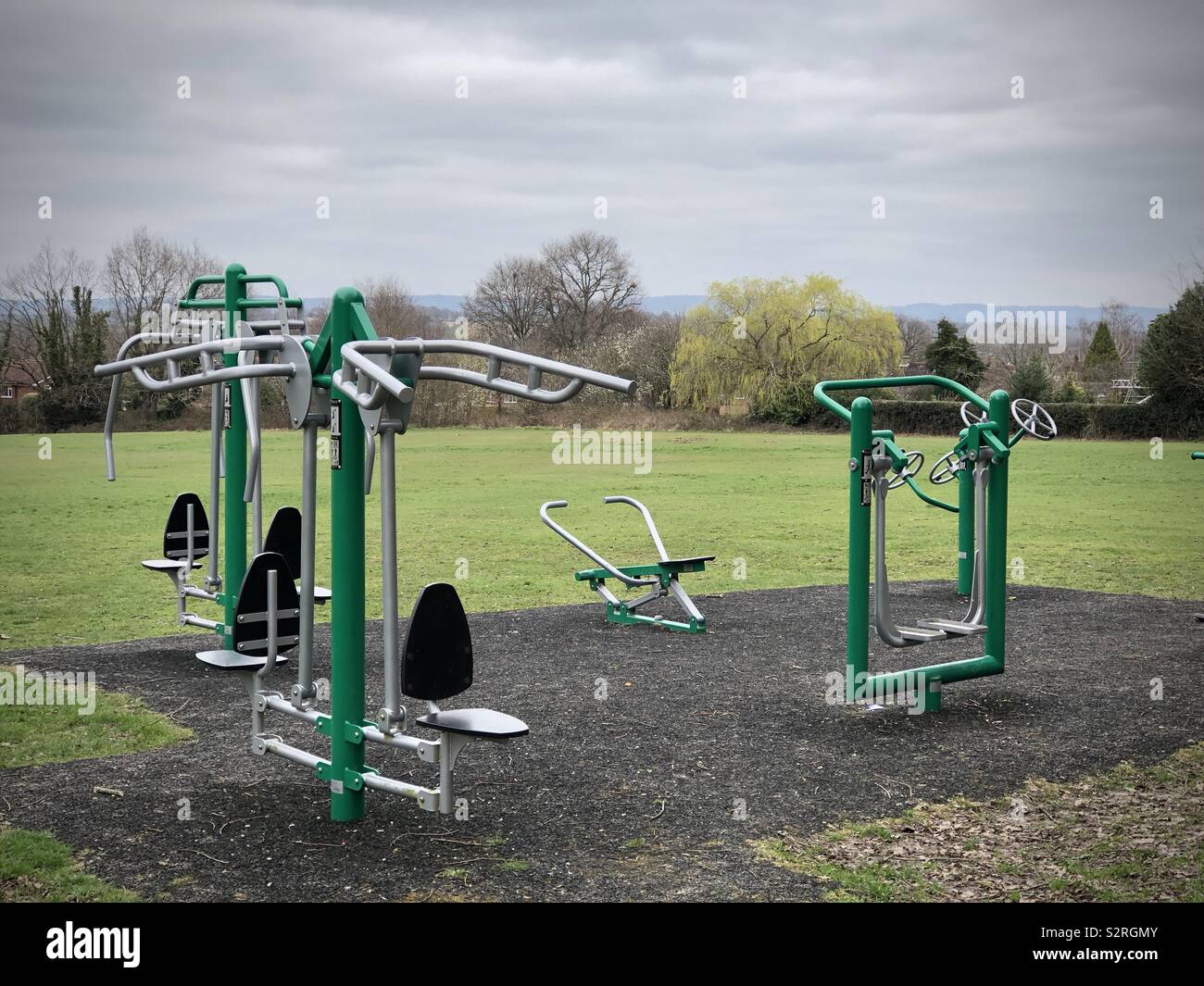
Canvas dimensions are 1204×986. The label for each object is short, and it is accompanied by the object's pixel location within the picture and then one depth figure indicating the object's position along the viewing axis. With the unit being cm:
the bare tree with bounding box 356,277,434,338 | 4004
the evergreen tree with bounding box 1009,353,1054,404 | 4325
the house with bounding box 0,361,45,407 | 3963
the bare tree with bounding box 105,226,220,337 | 4547
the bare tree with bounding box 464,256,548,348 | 5128
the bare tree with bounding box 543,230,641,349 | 5122
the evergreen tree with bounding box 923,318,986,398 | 4662
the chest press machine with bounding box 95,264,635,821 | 437
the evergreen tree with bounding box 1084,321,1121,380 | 5206
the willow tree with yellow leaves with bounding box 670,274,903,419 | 4209
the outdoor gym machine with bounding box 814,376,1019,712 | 625
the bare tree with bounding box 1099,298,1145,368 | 7938
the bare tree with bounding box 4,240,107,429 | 3881
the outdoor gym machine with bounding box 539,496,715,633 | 897
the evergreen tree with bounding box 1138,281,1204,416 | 3678
